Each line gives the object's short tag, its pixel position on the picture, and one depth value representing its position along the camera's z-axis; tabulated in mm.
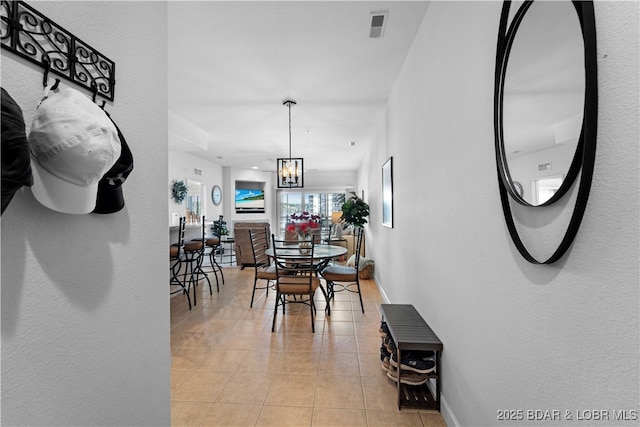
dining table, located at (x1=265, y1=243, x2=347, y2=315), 3353
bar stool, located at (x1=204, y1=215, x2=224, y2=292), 4594
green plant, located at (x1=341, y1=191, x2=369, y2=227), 5691
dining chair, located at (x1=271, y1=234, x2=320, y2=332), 3125
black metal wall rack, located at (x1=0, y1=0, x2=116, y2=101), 677
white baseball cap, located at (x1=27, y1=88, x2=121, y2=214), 672
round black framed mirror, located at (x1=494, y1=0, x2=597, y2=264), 722
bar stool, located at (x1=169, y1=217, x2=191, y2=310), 3756
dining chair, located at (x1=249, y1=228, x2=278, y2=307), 3573
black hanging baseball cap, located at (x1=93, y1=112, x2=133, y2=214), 890
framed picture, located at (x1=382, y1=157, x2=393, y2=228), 3385
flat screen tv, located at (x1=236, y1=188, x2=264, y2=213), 9352
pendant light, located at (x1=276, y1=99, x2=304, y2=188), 4434
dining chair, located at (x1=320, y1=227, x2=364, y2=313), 3605
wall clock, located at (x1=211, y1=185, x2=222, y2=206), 8156
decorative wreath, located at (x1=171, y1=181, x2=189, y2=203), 6090
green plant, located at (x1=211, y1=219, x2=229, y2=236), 7304
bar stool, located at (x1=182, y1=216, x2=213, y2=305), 4180
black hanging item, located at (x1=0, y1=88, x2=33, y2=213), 571
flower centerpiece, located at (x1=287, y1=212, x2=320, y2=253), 3865
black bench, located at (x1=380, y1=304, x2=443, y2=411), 1821
